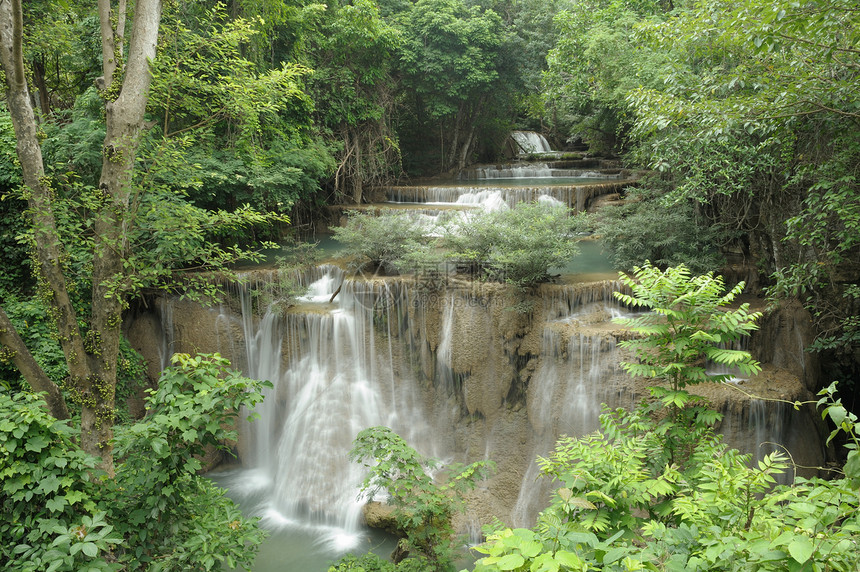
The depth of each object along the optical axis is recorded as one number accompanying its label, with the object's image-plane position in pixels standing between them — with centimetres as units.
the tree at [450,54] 1892
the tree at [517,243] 928
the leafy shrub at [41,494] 358
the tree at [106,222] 572
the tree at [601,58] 1251
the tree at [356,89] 1562
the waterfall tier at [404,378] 890
